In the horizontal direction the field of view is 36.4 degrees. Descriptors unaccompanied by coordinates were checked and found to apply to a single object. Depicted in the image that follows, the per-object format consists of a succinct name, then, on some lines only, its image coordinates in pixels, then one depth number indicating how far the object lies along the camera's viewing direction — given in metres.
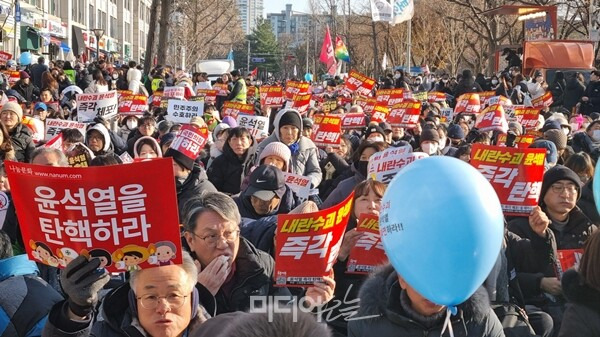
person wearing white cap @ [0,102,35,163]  9.52
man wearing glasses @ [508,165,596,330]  5.64
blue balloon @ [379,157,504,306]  3.19
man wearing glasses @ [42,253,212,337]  3.44
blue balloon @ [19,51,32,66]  31.51
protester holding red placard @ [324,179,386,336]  5.02
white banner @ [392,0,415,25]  32.31
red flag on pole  39.62
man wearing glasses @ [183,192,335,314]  4.45
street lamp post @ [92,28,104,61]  36.78
